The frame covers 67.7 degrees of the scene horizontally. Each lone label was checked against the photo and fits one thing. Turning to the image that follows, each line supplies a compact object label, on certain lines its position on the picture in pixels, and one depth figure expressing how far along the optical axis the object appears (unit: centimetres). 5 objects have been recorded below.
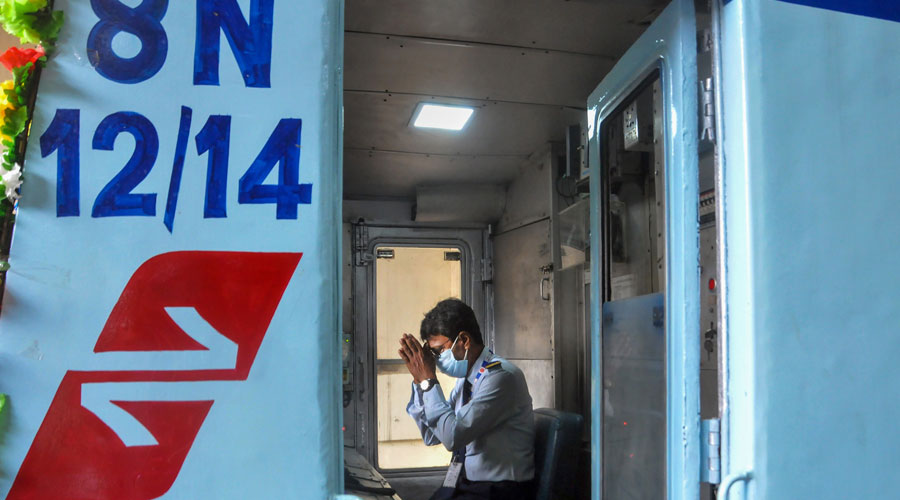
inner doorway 641
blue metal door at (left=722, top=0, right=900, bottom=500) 145
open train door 162
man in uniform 321
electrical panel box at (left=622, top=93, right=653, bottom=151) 215
